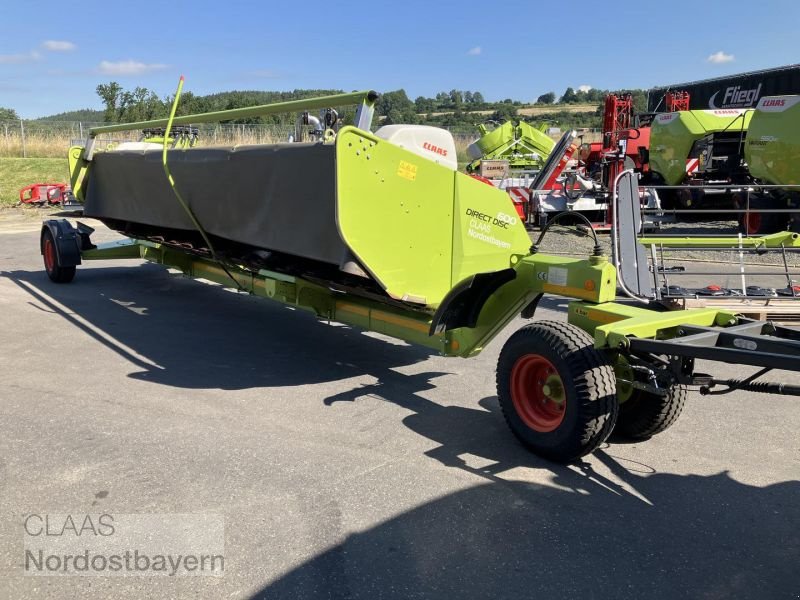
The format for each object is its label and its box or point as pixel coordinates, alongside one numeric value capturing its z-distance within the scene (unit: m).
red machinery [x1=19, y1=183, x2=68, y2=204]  19.05
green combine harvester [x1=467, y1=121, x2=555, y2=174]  19.95
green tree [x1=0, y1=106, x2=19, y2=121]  47.17
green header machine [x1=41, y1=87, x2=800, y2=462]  3.47
